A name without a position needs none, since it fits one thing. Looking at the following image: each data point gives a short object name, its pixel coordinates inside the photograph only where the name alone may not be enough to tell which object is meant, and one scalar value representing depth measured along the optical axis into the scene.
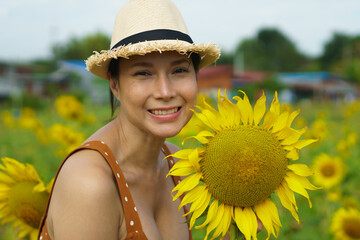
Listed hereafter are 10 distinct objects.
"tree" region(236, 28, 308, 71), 58.00
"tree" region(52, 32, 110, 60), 46.12
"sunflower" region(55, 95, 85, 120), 4.62
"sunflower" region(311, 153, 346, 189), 3.94
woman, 1.32
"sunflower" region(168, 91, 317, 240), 1.20
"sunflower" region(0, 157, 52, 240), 1.75
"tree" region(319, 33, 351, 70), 55.84
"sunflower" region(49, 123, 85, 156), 4.03
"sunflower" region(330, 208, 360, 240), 2.83
